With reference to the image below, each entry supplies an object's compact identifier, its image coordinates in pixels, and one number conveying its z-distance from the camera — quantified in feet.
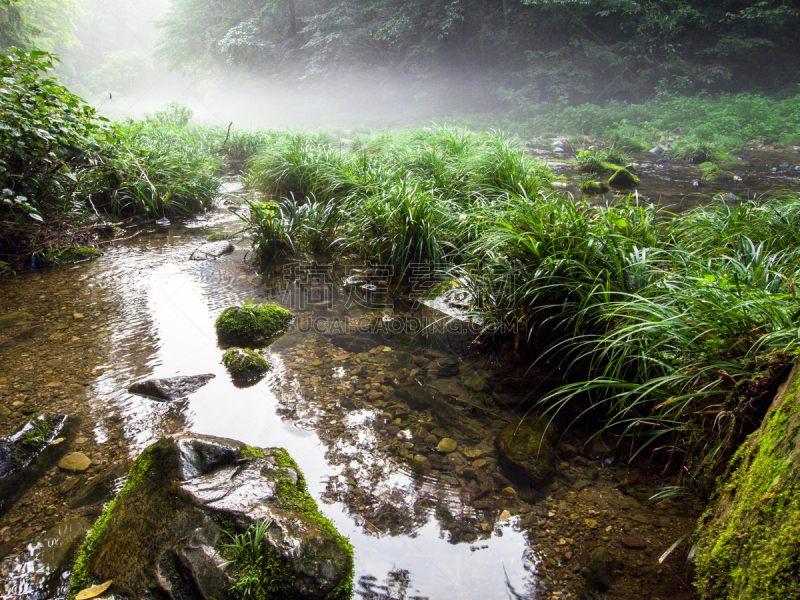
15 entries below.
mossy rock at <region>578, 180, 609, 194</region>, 23.79
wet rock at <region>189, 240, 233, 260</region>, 15.43
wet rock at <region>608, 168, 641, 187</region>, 25.05
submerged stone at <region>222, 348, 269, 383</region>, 8.78
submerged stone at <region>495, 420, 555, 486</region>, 6.46
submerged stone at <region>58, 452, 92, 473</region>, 6.28
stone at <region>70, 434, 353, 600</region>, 4.25
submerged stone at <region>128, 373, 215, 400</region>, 7.97
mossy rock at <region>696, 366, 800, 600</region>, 3.27
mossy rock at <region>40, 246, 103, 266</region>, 13.58
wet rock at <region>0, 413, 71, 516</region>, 5.90
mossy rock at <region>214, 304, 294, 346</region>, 10.18
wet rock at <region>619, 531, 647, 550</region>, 5.20
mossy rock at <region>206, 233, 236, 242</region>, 17.07
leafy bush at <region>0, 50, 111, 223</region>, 11.37
